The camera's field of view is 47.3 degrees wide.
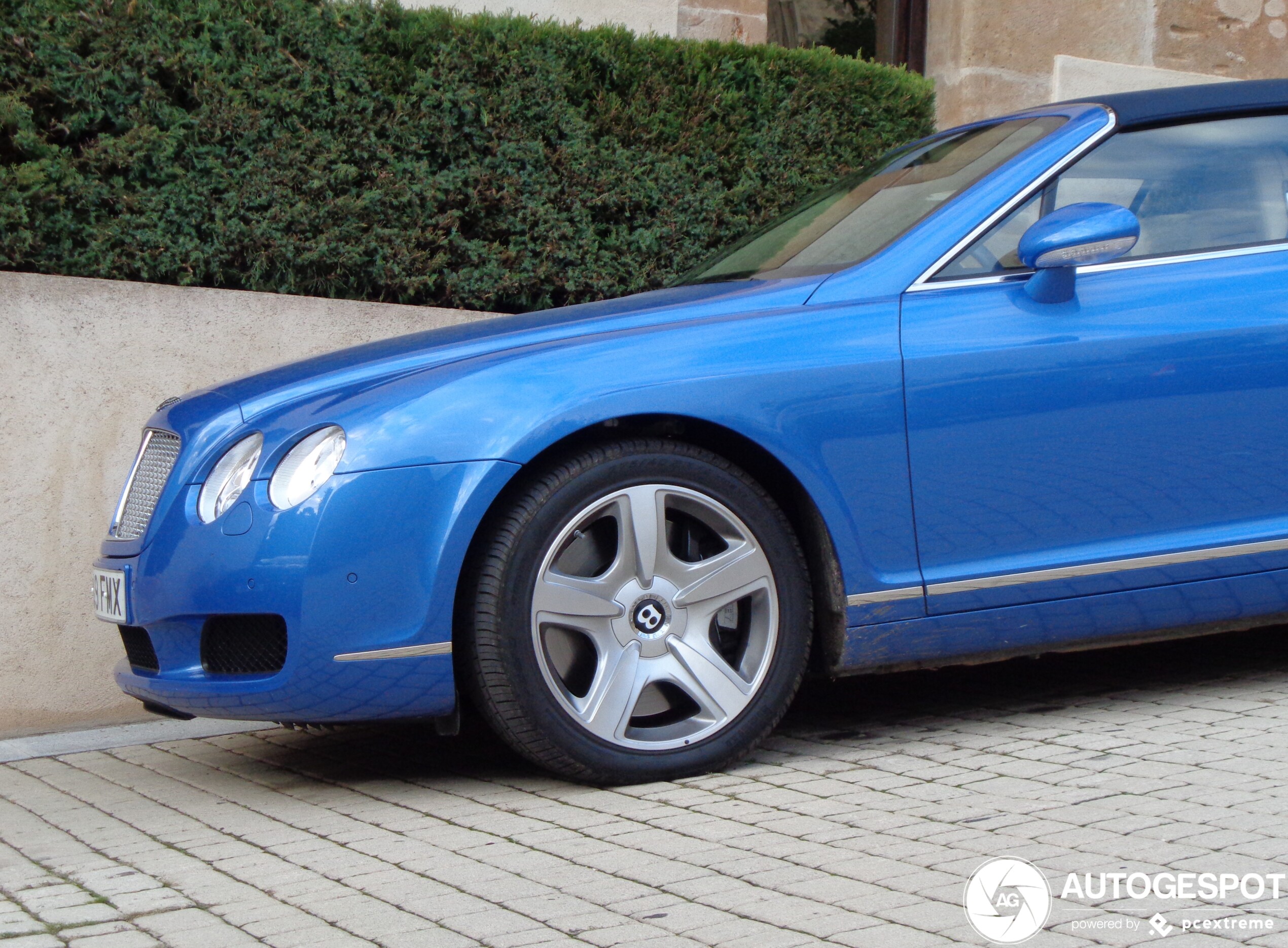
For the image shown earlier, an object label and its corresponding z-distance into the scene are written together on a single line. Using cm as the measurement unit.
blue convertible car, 346
